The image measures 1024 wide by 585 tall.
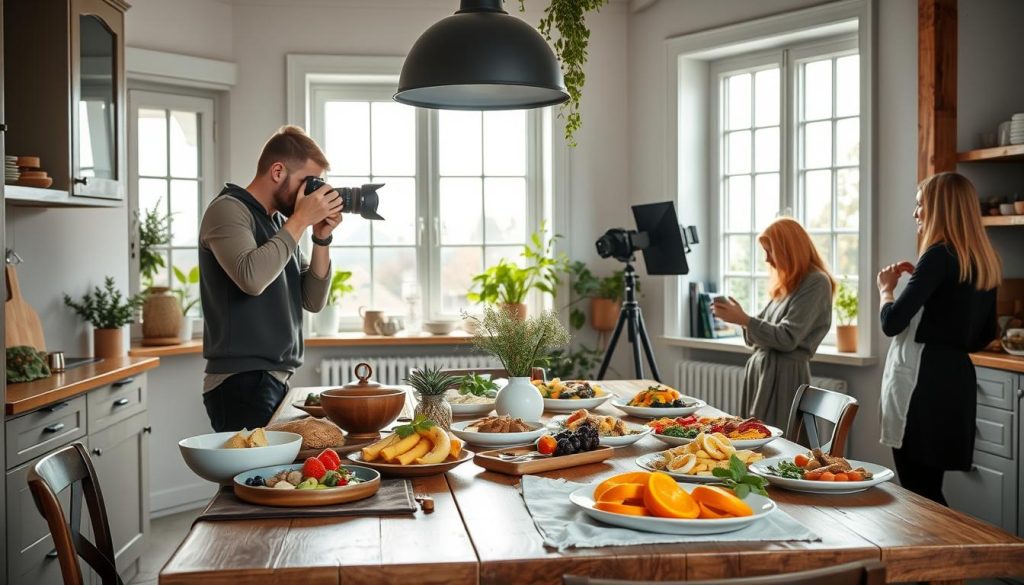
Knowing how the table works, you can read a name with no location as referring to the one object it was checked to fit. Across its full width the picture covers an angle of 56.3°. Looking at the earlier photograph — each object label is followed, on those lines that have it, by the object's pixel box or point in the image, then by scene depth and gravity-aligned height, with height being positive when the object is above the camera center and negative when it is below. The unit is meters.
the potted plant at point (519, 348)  2.50 -0.20
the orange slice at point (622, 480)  1.70 -0.38
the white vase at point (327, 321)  5.34 -0.28
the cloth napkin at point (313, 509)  1.67 -0.42
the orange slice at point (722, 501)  1.59 -0.39
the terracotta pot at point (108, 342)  3.99 -0.30
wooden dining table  1.43 -0.44
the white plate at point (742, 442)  2.25 -0.41
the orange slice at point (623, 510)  1.60 -0.40
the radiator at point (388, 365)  5.24 -0.52
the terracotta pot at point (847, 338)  4.54 -0.32
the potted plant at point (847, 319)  4.54 -0.23
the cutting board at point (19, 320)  3.35 -0.17
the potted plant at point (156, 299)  4.86 -0.14
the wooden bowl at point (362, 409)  2.25 -0.33
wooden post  4.02 +0.79
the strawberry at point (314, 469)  1.79 -0.37
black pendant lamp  2.54 +0.58
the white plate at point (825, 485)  1.84 -0.42
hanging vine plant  3.48 +0.89
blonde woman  3.27 -0.16
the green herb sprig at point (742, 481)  1.66 -0.38
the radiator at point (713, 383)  4.99 -0.60
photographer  2.67 -0.02
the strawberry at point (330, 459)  1.84 -0.36
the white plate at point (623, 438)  2.29 -0.40
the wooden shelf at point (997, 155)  3.82 +0.48
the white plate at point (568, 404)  2.88 -0.40
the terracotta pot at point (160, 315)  4.86 -0.22
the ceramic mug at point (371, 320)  5.33 -0.27
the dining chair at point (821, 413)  2.43 -0.39
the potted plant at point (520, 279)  5.33 -0.04
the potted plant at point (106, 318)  3.98 -0.19
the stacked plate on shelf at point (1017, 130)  3.84 +0.56
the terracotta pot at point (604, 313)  5.45 -0.24
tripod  4.78 -0.26
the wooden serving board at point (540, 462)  2.01 -0.41
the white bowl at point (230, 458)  1.87 -0.37
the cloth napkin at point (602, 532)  1.52 -0.43
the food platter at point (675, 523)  1.55 -0.41
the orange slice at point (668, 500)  1.57 -0.38
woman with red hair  3.82 -0.21
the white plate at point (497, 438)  2.26 -0.40
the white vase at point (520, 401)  2.52 -0.34
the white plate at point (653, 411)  2.71 -0.40
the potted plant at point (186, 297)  4.99 -0.14
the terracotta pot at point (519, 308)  5.26 -0.21
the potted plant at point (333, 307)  5.31 -0.20
